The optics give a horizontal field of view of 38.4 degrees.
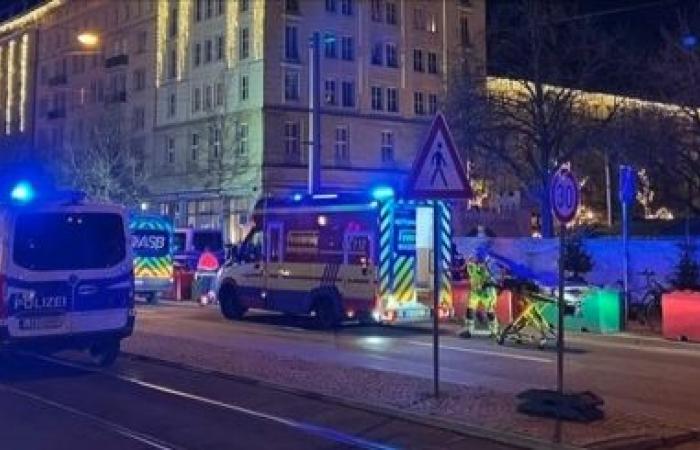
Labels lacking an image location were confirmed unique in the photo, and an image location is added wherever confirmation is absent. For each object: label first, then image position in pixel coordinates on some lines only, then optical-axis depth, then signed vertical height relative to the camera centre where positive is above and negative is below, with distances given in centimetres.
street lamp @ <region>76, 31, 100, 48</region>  3097 +736
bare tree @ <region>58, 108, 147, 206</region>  6166 +708
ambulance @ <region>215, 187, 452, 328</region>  2048 +32
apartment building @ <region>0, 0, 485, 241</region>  6166 +1215
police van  1311 +1
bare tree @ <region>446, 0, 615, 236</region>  4050 +747
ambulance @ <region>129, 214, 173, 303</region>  3072 +55
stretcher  1761 -76
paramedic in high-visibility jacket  1894 -39
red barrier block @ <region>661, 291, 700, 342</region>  1912 -80
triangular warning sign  1076 +112
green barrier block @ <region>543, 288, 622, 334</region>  2102 -80
